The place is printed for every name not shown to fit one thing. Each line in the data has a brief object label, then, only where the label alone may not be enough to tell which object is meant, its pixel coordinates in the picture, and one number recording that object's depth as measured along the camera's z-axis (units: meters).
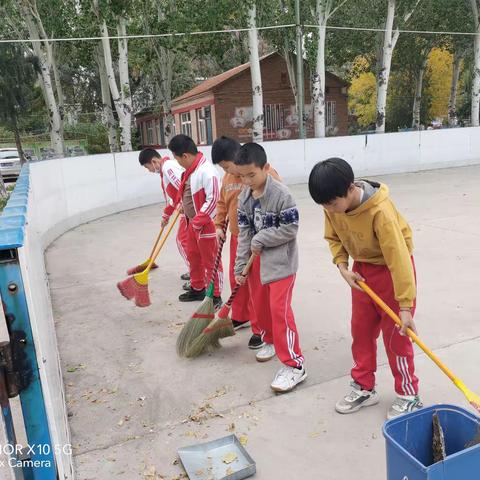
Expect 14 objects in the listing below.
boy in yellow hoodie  2.26
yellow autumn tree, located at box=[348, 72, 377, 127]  36.56
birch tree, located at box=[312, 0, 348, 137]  15.73
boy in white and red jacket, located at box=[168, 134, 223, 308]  4.11
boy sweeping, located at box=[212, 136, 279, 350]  3.61
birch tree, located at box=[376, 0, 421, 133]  16.42
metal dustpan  2.31
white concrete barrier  1.81
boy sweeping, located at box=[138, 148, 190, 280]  4.77
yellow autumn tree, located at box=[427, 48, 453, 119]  31.41
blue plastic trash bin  1.61
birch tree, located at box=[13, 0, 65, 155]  15.34
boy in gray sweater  2.95
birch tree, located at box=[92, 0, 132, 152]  13.88
